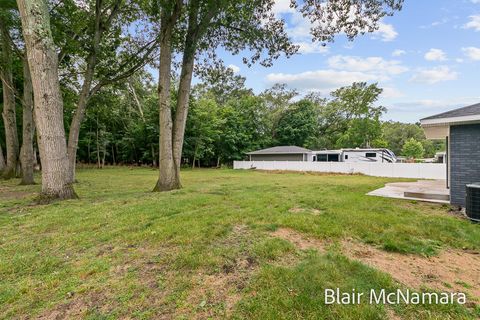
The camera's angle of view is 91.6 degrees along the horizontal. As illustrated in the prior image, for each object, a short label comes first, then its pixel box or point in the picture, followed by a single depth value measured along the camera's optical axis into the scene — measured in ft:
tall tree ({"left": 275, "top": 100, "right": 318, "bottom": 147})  106.42
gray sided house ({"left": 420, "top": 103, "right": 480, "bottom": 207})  17.84
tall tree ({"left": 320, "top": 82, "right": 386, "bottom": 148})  101.45
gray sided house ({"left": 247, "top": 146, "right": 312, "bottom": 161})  82.64
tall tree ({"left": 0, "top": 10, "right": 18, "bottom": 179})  33.64
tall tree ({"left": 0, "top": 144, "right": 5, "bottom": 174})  40.96
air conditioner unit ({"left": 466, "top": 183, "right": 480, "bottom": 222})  14.67
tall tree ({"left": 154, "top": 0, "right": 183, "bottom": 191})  24.34
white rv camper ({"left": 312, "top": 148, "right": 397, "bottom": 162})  70.18
